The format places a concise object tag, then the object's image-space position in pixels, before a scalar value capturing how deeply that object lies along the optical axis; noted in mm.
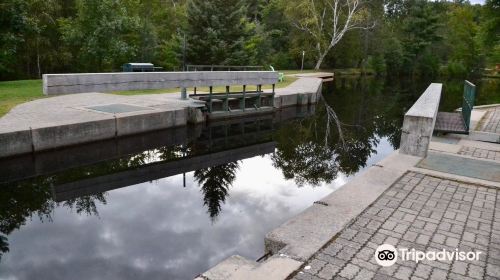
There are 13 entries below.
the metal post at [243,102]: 14341
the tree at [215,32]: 22781
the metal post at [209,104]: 13126
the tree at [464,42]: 54269
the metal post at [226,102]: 13672
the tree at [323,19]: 35625
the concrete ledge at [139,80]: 8164
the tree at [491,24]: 25656
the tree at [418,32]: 47344
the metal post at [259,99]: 15074
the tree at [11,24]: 14648
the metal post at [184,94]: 13711
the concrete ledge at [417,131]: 6902
